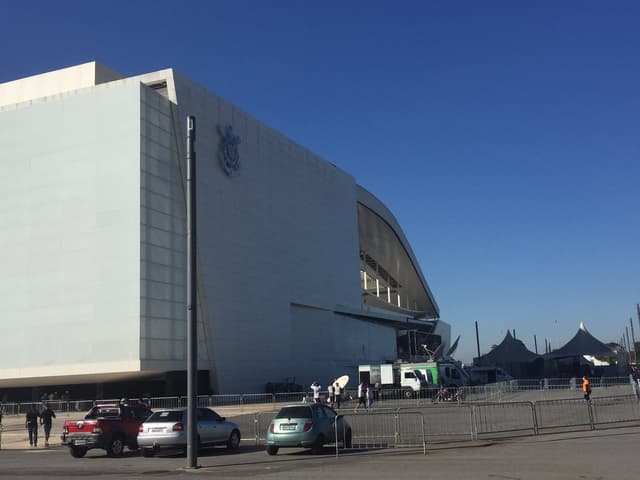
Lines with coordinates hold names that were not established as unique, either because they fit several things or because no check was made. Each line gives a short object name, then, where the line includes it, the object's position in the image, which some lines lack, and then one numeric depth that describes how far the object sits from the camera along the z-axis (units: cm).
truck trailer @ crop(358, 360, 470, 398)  4256
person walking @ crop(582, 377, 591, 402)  2991
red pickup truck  2003
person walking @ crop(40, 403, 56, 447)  2581
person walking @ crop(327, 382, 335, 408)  3772
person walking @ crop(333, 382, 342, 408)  3622
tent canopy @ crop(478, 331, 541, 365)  6912
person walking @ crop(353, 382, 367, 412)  3638
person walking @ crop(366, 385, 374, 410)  3523
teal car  1806
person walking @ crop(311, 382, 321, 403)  3500
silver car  1867
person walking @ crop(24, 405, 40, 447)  2606
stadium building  4309
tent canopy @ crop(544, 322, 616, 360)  6519
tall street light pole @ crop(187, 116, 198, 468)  1569
